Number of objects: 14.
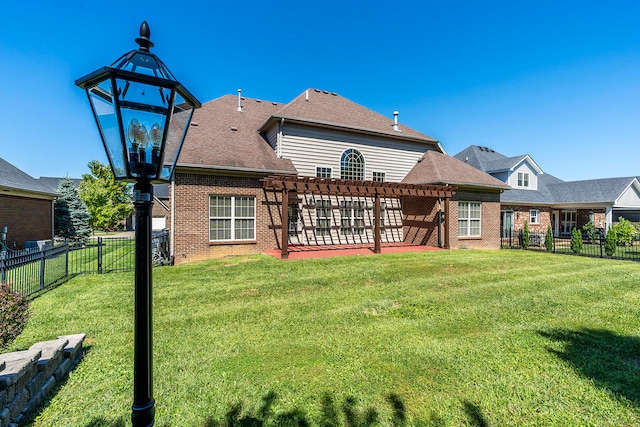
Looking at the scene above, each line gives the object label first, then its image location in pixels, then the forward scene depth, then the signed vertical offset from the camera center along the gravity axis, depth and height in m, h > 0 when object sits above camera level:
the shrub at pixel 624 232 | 17.11 -0.87
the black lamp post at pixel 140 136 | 2.03 +0.57
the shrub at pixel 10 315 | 3.67 -1.35
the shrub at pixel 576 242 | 15.35 -1.33
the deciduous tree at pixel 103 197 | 31.20 +2.04
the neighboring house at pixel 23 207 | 14.42 +0.44
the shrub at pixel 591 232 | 20.45 -1.08
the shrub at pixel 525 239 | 17.39 -1.31
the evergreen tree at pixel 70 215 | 21.94 +0.00
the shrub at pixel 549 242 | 16.05 -1.36
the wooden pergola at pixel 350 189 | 11.75 +1.22
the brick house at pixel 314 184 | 11.95 +1.44
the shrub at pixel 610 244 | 14.16 -1.29
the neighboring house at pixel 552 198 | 22.22 +1.49
